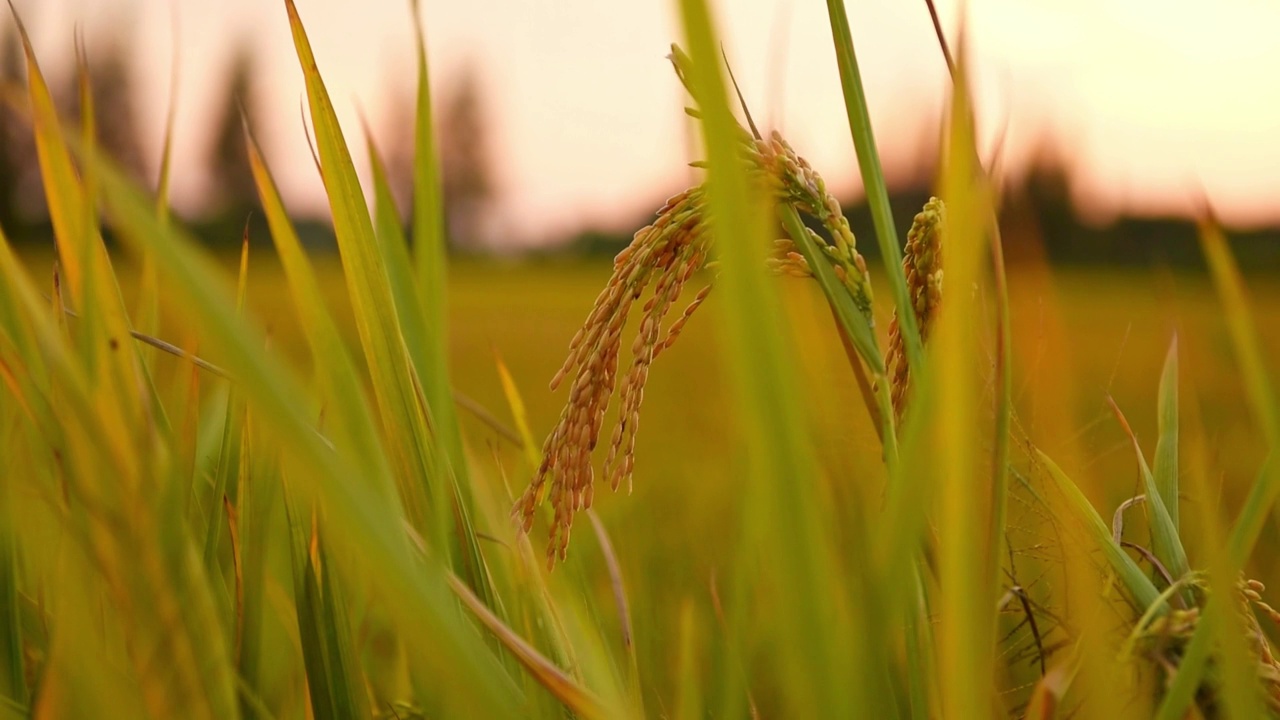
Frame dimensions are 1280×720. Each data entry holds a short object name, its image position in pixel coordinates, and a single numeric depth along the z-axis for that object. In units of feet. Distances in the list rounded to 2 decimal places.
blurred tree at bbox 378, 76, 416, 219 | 95.12
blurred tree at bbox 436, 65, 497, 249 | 123.03
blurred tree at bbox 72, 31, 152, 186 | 97.35
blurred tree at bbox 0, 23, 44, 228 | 83.87
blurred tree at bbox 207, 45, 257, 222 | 92.88
